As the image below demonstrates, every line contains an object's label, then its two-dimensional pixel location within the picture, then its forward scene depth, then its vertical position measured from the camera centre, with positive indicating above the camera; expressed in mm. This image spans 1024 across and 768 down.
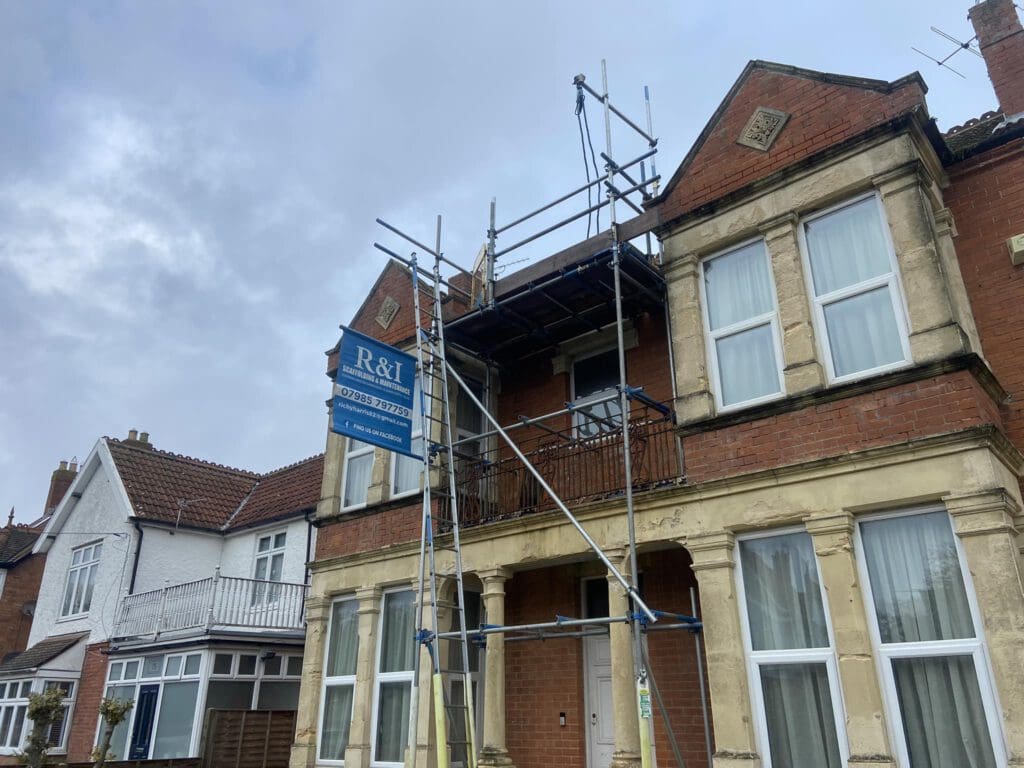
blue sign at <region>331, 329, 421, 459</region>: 9406 +3810
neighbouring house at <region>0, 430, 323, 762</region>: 15289 +2655
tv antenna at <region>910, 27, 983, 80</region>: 10464 +8496
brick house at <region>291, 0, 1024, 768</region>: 6684 +2413
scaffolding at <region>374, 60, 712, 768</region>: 8984 +3967
